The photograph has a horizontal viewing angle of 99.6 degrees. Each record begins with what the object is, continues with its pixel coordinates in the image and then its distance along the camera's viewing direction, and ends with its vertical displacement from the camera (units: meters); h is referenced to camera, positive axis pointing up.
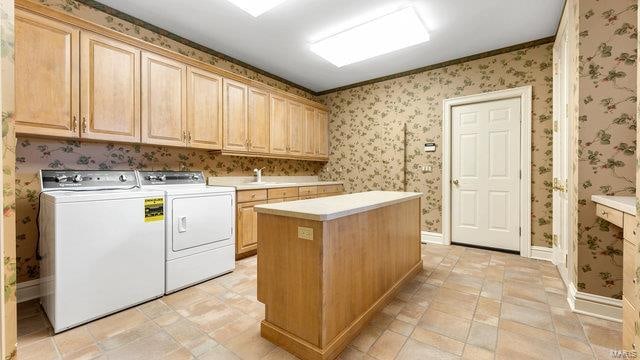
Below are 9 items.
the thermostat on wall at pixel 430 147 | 3.96 +0.46
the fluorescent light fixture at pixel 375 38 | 2.64 +1.53
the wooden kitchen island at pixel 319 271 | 1.50 -0.57
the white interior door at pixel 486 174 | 3.45 +0.06
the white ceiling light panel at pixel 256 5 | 2.31 +1.51
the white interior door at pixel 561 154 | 2.49 +0.24
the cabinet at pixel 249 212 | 3.17 -0.40
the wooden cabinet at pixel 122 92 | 1.97 +0.81
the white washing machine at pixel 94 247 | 1.80 -0.51
